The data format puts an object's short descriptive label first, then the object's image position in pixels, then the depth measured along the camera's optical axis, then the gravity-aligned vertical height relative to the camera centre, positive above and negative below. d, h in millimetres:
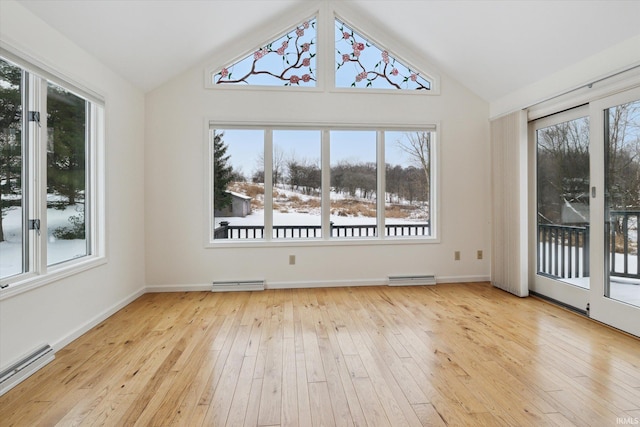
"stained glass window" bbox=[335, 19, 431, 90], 4480 +1964
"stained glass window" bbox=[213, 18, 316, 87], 4348 +1943
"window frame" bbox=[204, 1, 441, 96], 4305 +2174
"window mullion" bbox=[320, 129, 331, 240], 4488 +392
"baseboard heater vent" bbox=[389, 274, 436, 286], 4461 -890
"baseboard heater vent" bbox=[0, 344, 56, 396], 2031 -991
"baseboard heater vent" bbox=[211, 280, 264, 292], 4230 -901
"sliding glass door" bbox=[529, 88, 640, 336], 2824 +43
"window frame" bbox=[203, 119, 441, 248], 4281 +317
